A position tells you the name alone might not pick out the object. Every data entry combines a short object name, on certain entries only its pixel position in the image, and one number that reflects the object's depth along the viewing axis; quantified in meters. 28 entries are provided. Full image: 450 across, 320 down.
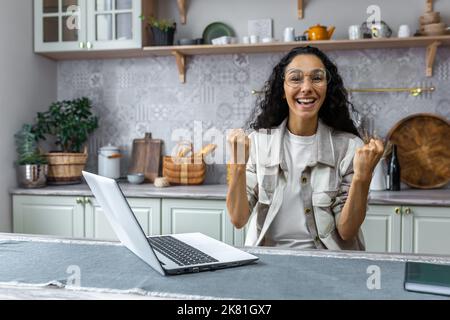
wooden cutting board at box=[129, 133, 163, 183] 3.35
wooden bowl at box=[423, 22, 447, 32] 2.87
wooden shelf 2.91
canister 3.30
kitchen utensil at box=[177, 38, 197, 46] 3.14
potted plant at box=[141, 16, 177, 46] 3.13
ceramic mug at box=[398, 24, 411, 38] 2.93
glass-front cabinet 3.13
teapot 2.97
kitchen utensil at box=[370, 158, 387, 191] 2.89
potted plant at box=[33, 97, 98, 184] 3.17
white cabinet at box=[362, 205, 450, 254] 2.54
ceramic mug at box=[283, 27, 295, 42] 3.01
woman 1.76
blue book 1.00
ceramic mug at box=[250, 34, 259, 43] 3.07
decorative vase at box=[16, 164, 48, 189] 3.05
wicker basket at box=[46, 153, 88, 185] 3.16
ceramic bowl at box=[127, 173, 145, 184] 3.21
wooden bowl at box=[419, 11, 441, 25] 2.90
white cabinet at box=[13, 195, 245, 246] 2.77
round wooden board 3.03
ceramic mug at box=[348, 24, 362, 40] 2.96
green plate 3.26
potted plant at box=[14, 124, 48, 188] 3.05
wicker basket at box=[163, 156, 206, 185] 3.17
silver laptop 1.09
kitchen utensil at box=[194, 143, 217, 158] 3.25
